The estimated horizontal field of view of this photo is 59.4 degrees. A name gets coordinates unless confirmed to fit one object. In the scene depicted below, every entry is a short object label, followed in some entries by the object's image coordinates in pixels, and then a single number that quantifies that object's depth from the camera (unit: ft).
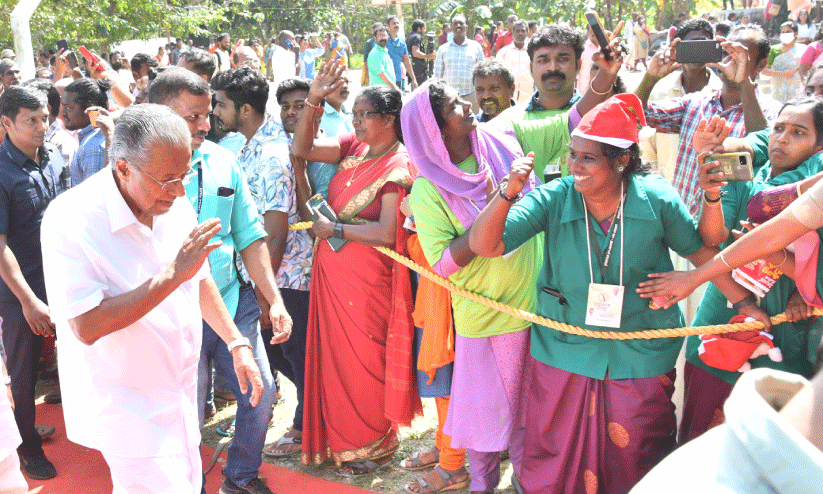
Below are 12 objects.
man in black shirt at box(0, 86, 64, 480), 13.28
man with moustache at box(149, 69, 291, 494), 10.77
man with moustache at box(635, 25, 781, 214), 11.86
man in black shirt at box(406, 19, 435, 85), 50.61
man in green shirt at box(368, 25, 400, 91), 37.32
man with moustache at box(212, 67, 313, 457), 12.79
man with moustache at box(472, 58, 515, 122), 14.38
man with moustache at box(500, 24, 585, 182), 13.21
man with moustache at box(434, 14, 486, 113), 37.40
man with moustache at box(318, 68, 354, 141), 17.35
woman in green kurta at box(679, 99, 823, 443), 9.27
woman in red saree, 12.07
